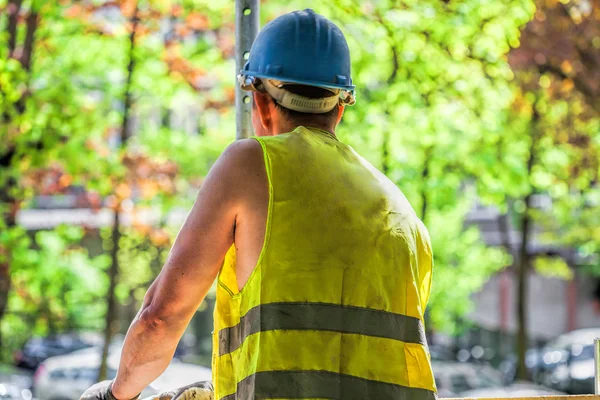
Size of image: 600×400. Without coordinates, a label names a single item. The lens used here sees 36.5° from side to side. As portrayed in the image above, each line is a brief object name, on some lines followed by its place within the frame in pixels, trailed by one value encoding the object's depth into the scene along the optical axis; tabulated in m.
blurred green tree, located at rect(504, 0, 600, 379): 13.02
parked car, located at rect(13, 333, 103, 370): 27.66
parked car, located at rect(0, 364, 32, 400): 13.55
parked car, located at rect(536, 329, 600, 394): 21.40
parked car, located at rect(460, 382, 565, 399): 12.98
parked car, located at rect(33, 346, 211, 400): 17.52
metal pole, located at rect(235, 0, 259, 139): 3.49
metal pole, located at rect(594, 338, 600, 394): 3.23
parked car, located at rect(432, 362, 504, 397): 17.16
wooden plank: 3.00
